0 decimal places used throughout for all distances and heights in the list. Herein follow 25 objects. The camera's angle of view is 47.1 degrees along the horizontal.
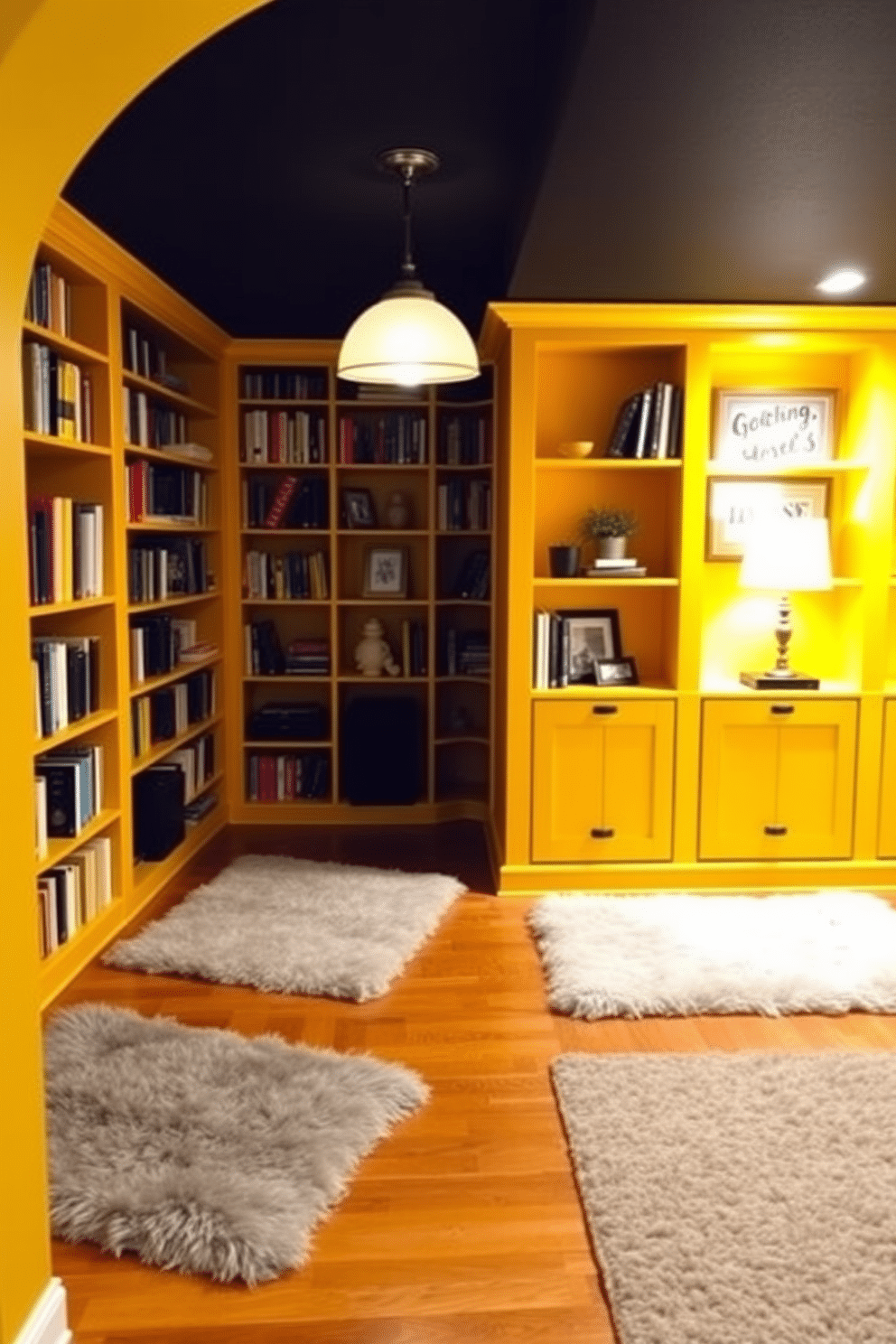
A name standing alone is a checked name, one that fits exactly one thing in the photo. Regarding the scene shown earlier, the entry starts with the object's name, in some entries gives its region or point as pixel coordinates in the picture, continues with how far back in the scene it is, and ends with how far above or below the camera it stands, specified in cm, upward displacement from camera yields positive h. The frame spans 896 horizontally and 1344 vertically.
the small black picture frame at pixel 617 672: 401 -45
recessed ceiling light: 336 +92
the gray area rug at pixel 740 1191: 174 -127
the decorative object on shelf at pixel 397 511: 495 +21
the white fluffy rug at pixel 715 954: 294 -126
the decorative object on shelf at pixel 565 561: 394 -2
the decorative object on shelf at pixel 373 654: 497 -48
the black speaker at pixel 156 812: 385 -97
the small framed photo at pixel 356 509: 491 +22
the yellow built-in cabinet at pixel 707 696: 381 -53
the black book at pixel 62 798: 308 -73
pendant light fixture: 276 +57
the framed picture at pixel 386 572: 505 -8
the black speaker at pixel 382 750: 482 -91
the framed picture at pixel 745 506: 409 +20
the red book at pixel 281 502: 482 +24
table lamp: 372 +0
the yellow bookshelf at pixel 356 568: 479 -6
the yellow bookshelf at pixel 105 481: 298 +23
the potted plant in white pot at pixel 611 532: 397 +9
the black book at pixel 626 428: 387 +48
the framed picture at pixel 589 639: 408 -33
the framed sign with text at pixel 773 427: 406 +51
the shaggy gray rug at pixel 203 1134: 193 -125
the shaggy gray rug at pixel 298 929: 311 -125
